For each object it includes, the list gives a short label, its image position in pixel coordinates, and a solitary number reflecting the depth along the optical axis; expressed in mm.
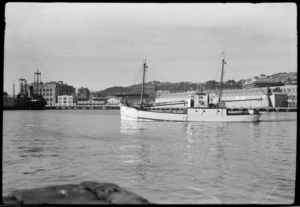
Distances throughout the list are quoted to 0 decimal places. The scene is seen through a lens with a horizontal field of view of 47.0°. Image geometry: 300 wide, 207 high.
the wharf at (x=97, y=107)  150500
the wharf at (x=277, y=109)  93562
